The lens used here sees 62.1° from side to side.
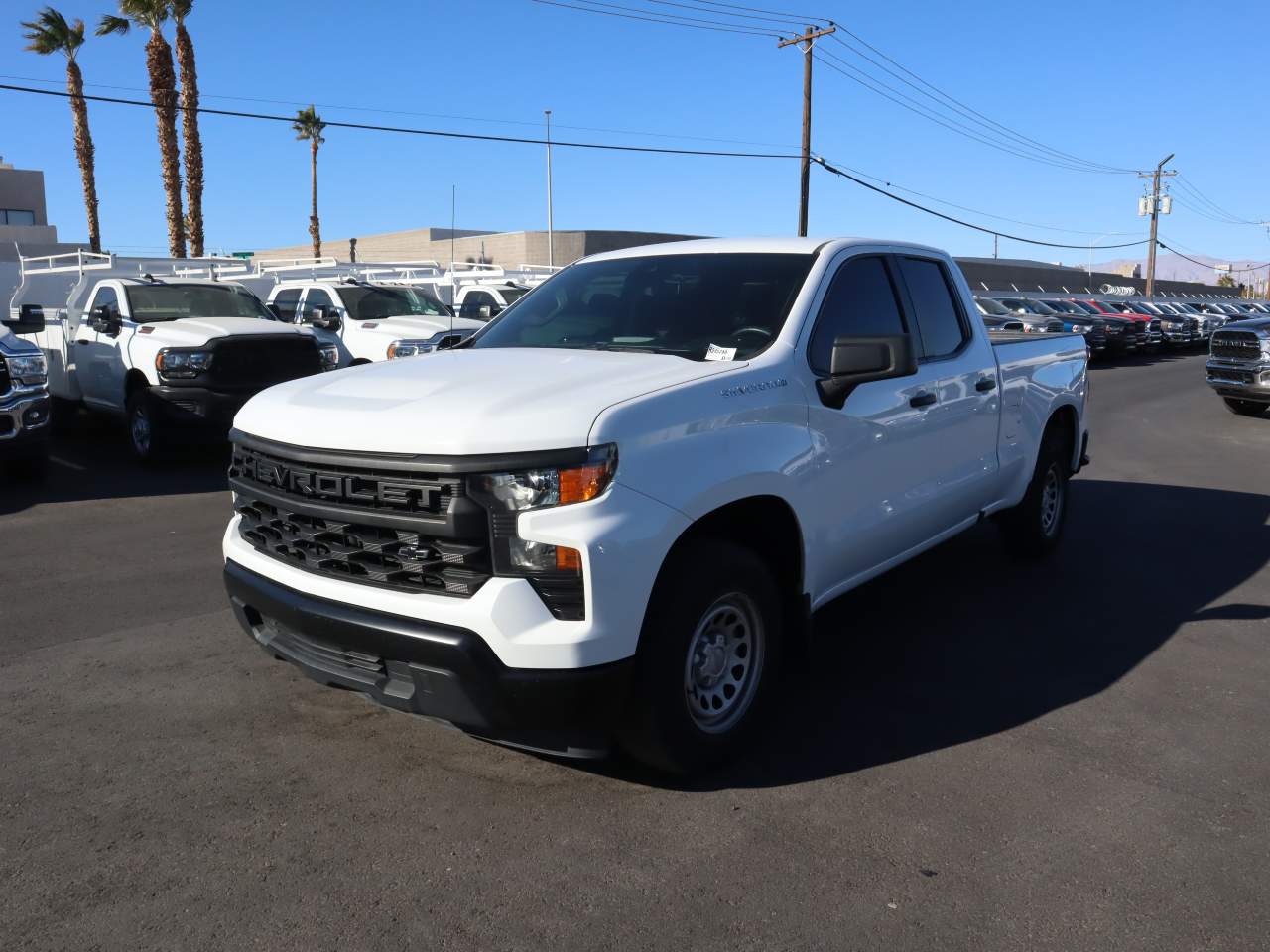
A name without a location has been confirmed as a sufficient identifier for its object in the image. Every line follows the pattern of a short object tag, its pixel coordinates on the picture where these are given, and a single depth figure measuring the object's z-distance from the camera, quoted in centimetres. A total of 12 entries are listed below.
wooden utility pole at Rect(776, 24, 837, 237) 3088
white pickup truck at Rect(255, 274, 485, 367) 1304
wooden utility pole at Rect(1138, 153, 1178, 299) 6297
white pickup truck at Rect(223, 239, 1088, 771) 316
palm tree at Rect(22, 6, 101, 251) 3200
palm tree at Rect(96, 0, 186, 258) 2714
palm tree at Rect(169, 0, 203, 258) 2744
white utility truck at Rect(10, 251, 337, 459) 1015
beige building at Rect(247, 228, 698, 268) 5100
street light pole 4872
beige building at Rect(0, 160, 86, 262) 4908
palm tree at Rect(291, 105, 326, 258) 4653
